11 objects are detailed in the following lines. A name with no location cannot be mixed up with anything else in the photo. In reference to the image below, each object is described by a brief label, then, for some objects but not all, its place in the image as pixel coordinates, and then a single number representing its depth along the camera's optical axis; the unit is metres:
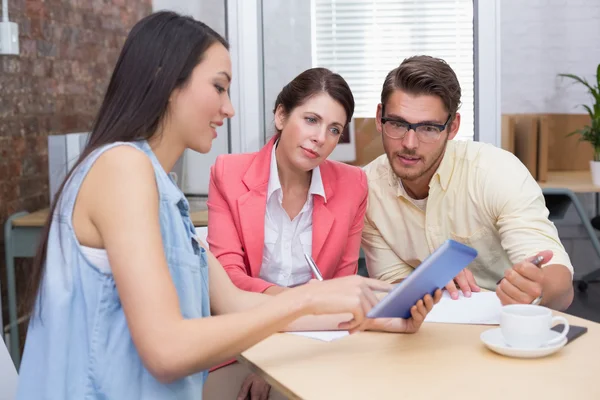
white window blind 3.63
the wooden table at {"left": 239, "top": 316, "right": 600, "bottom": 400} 1.21
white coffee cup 1.36
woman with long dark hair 1.21
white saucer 1.35
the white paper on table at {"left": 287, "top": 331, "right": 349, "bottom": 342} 1.53
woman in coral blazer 2.10
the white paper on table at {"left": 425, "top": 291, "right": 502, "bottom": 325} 1.61
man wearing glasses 2.13
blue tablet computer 1.30
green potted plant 4.25
